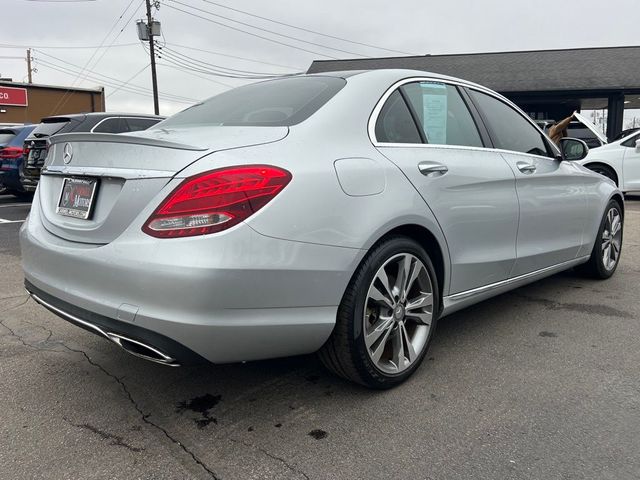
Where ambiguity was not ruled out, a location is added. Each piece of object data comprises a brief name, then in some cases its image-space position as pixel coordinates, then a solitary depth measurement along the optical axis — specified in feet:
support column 63.26
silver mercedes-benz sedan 6.92
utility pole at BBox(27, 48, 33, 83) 198.70
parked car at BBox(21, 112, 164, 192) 30.04
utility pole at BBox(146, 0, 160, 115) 88.97
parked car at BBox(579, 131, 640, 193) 35.06
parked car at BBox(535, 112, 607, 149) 40.24
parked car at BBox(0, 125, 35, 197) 34.60
